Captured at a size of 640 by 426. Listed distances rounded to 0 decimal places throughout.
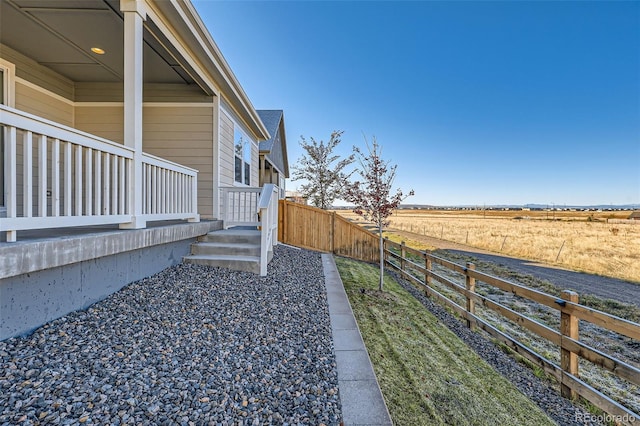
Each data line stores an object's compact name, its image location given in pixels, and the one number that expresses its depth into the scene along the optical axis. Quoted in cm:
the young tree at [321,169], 1563
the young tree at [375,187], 631
